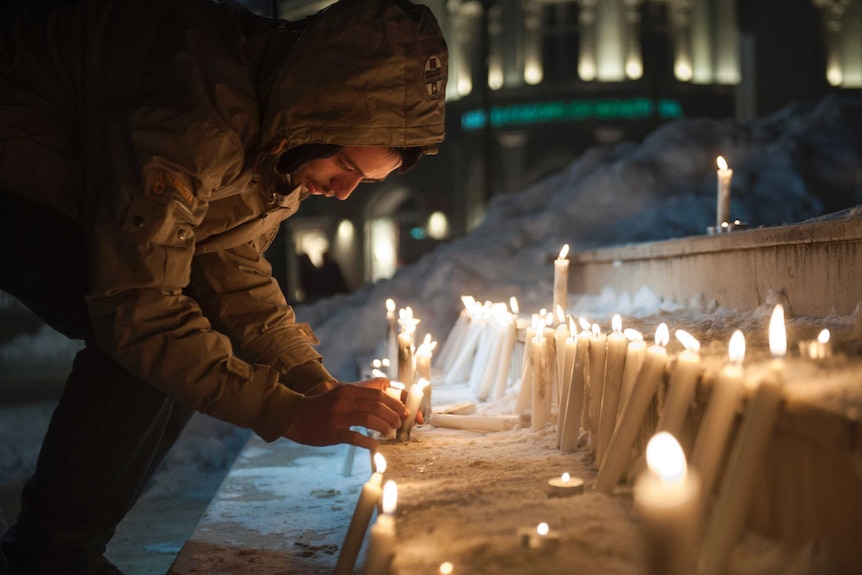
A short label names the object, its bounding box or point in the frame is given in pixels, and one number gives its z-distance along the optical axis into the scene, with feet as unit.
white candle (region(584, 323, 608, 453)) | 9.27
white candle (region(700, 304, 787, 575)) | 5.24
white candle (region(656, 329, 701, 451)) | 6.68
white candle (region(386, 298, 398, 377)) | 16.10
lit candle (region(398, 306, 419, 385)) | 12.48
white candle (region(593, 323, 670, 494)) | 7.40
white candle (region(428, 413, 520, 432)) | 11.89
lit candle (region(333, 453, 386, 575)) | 6.40
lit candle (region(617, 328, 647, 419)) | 8.05
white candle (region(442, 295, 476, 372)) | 20.15
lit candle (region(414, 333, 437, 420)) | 13.30
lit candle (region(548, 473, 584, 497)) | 7.50
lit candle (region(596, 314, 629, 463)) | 8.66
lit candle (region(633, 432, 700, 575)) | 3.34
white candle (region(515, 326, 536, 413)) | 12.73
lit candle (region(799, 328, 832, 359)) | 6.76
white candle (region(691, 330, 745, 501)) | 5.96
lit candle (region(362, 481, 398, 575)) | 5.39
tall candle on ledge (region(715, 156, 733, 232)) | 17.20
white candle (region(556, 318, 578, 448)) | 9.97
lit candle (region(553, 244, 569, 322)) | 15.06
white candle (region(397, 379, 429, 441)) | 10.83
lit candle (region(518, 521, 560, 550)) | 6.13
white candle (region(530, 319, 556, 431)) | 11.39
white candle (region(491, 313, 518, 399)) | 14.82
